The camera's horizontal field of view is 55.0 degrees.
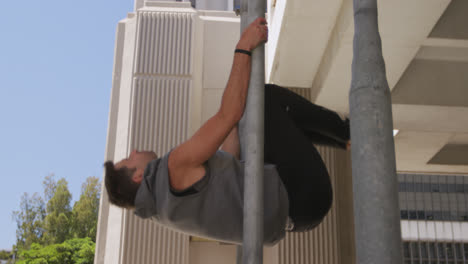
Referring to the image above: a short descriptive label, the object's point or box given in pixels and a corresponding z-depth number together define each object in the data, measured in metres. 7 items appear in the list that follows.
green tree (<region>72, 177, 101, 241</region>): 24.48
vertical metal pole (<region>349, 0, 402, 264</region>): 0.93
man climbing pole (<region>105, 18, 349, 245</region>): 1.40
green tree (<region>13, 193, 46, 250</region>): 25.48
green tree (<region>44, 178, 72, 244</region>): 24.56
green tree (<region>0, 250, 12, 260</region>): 39.94
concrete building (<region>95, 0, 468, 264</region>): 4.35
